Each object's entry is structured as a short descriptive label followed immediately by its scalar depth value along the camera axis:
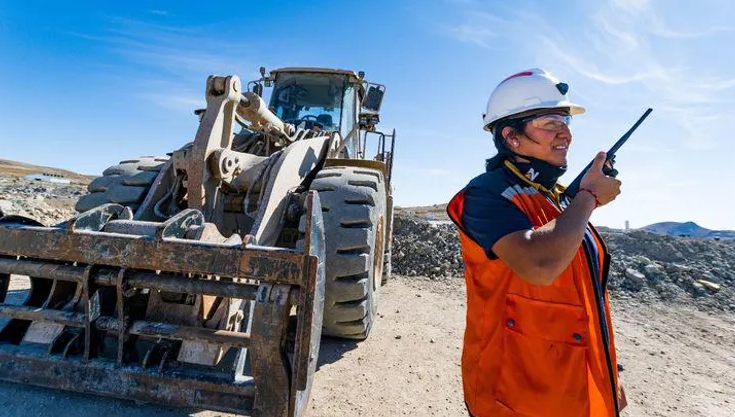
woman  1.44
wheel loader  2.13
